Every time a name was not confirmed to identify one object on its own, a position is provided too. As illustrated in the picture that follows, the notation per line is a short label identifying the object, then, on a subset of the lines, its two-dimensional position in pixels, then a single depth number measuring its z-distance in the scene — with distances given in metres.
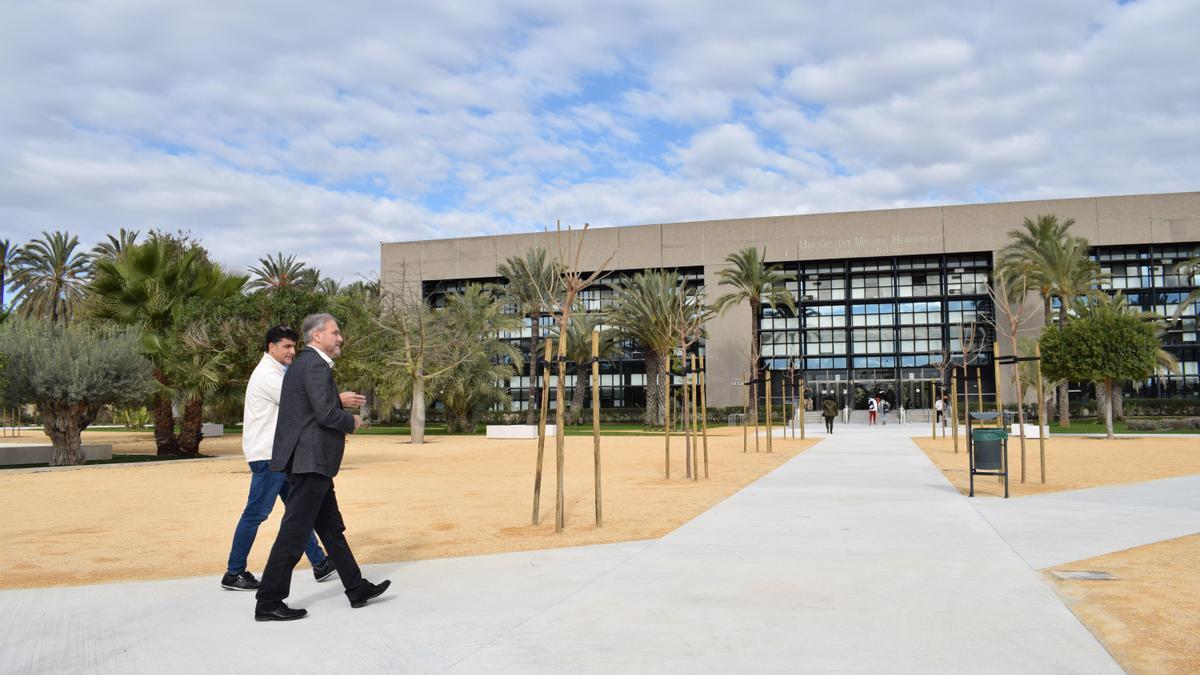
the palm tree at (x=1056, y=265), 46.53
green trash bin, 12.80
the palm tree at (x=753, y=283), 52.59
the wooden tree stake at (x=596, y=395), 9.61
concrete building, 57.69
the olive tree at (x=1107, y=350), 33.34
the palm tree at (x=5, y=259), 51.94
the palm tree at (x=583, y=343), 54.62
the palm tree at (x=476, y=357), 43.69
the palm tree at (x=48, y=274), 51.94
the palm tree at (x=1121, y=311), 42.47
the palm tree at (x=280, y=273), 59.28
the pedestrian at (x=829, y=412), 38.85
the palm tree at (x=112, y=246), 47.19
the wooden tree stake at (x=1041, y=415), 13.12
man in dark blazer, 5.21
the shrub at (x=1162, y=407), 54.22
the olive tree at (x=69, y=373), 19.72
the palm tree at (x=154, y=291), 24.02
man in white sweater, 6.20
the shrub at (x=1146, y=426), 41.25
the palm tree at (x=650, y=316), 47.72
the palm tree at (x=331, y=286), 52.83
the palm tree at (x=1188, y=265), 33.41
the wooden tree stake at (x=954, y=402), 24.06
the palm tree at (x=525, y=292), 49.03
